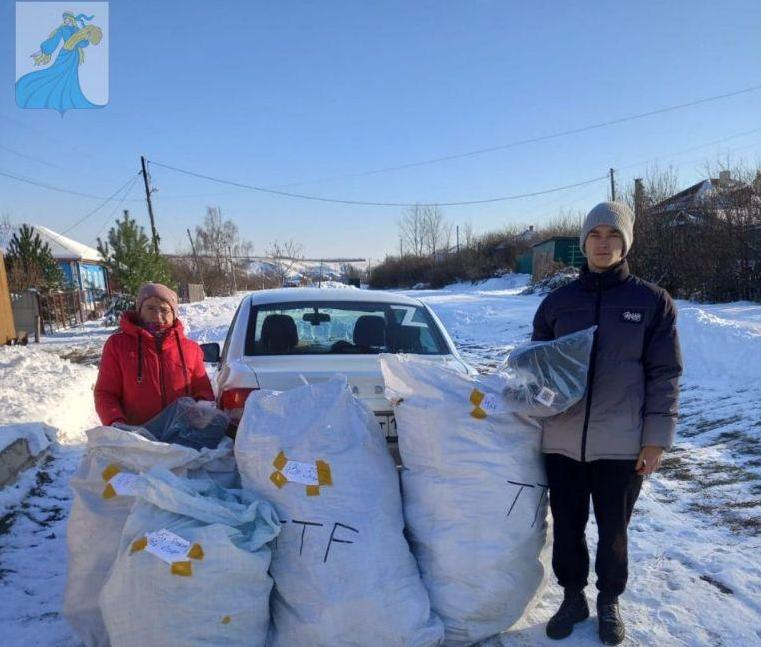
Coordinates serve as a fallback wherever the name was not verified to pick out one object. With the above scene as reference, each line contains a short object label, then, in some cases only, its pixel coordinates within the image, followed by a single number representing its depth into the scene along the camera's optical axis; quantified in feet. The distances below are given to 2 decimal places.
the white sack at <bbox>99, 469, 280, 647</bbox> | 6.30
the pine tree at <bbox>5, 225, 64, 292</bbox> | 61.77
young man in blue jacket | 7.50
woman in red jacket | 9.70
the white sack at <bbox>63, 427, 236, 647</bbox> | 7.54
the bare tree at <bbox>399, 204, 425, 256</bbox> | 198.92
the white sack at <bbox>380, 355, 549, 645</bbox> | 7.49
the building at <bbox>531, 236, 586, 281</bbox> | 109.19
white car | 10.32
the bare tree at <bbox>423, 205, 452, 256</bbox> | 211.33
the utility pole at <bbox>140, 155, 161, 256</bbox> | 91.15
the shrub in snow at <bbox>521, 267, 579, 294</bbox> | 77.41
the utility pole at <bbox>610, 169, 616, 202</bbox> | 103.68
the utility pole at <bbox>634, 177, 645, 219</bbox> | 59.41
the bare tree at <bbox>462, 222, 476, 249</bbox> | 164.51
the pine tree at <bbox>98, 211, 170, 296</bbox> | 56.90
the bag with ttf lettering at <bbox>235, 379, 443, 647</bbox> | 6.90
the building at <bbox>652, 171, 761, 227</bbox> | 46.32
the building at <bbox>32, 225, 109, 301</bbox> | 94.79
